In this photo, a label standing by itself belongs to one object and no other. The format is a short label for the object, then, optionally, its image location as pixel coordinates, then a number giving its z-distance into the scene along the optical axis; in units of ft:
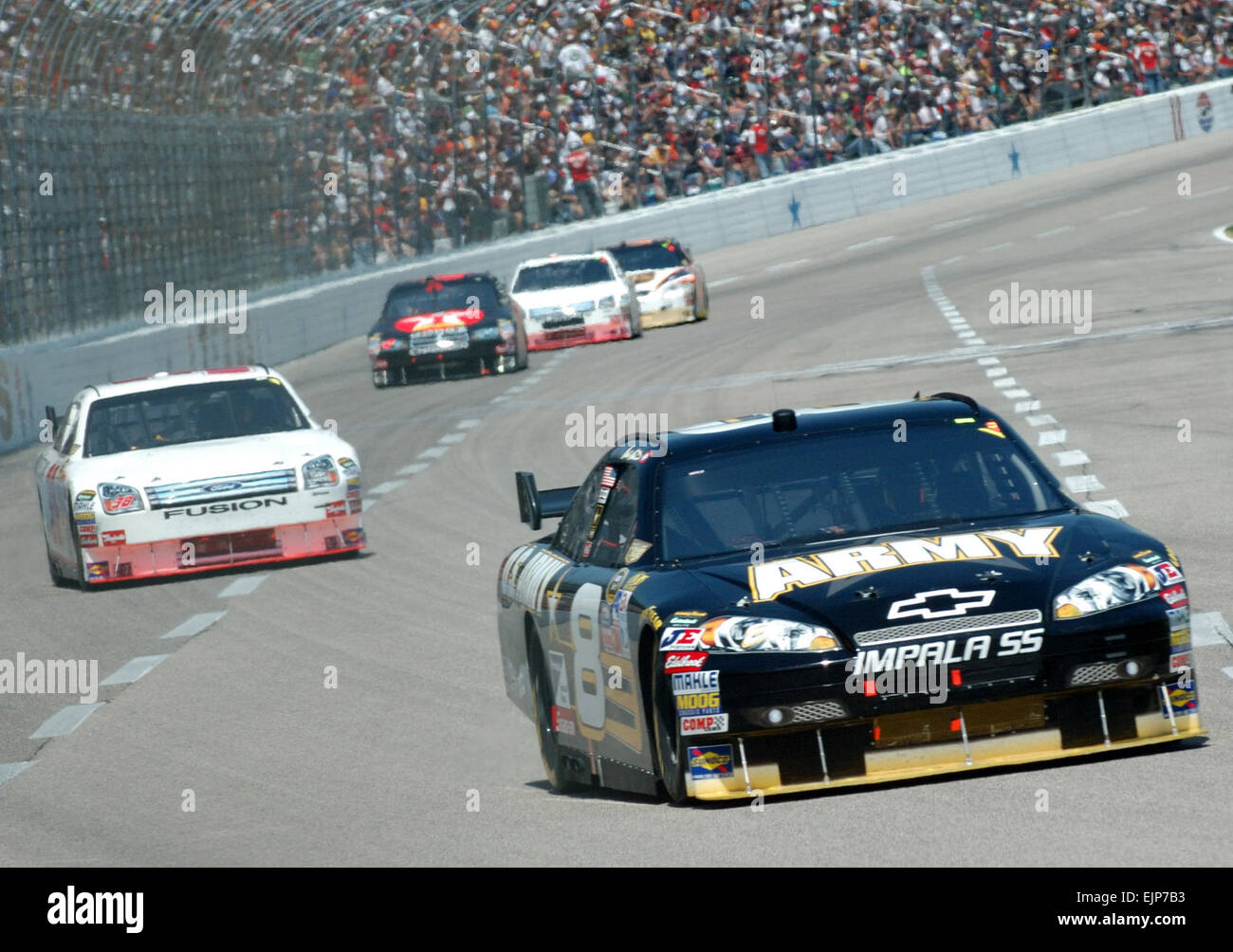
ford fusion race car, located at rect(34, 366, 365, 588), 48.75
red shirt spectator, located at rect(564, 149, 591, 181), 147.54
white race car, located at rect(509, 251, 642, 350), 106.32
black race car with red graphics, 95.86
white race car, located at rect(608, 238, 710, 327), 111.34
